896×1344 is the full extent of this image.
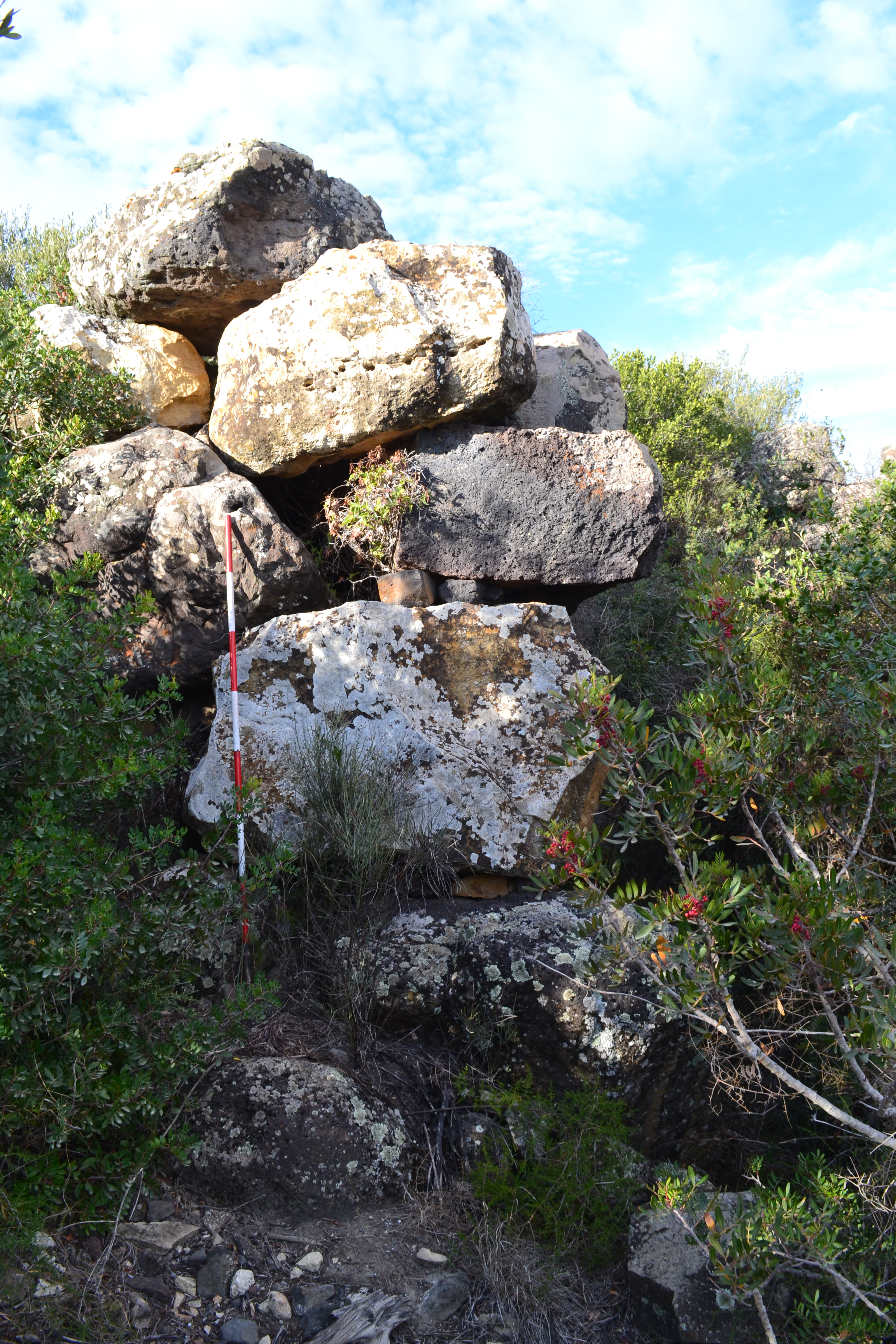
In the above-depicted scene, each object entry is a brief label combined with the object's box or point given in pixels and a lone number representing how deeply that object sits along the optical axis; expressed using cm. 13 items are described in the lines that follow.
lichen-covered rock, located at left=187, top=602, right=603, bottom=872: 507
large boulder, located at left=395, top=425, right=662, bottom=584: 598
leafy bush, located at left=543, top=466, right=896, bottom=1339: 295
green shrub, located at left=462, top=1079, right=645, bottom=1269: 330
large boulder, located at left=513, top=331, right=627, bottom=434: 715
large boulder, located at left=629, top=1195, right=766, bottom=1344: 298
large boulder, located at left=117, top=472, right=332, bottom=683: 572
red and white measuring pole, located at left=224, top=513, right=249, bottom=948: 461
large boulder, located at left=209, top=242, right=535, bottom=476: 592
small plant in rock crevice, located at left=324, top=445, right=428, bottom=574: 594
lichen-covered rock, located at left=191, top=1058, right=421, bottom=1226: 347
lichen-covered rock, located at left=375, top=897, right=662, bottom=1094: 394
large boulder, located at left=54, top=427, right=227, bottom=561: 584
